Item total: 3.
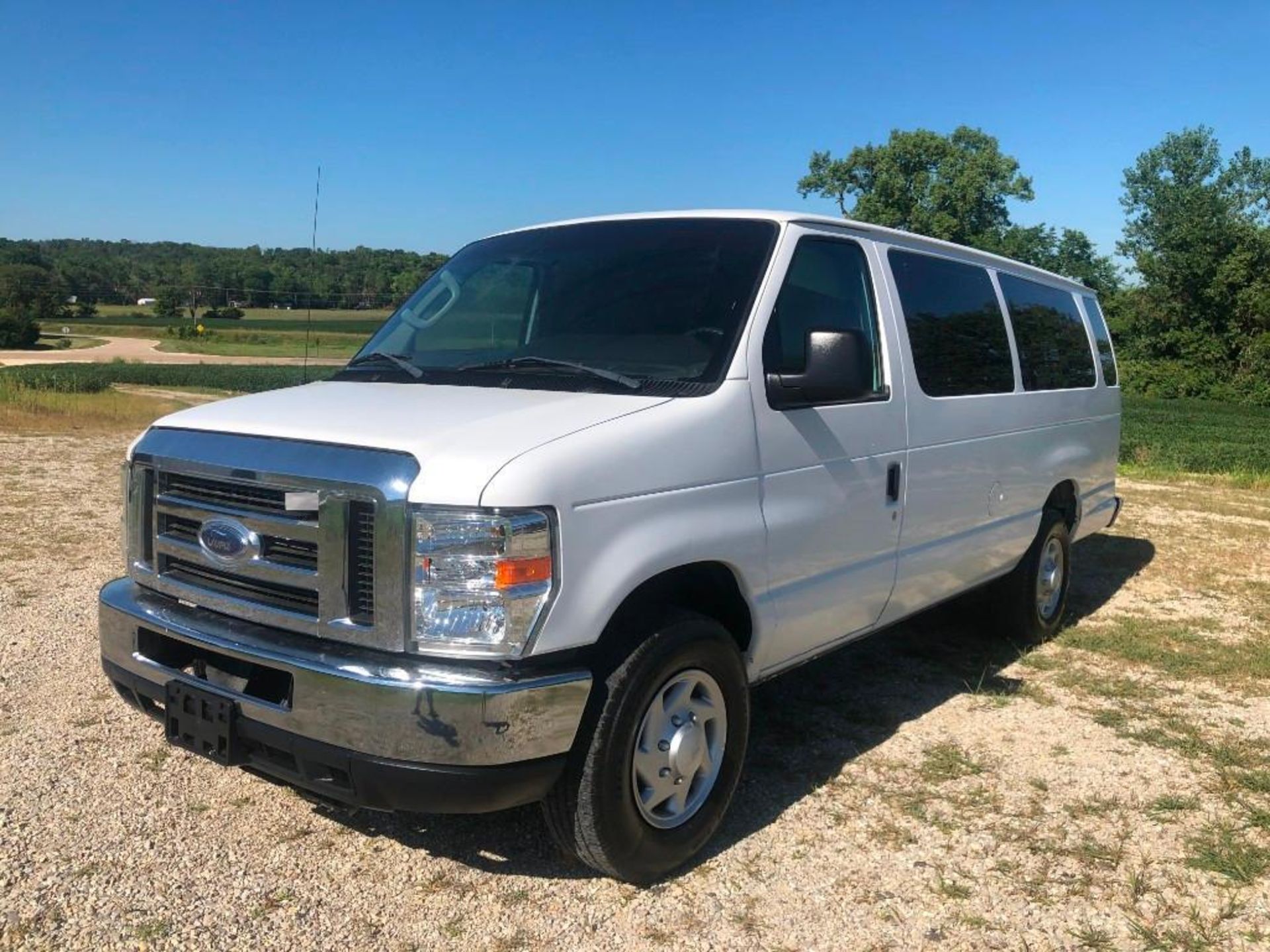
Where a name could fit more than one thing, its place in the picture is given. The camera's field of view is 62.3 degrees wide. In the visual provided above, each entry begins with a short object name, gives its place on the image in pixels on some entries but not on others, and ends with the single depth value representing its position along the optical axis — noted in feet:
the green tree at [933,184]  205.98
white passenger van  9.07
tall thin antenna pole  15.31
